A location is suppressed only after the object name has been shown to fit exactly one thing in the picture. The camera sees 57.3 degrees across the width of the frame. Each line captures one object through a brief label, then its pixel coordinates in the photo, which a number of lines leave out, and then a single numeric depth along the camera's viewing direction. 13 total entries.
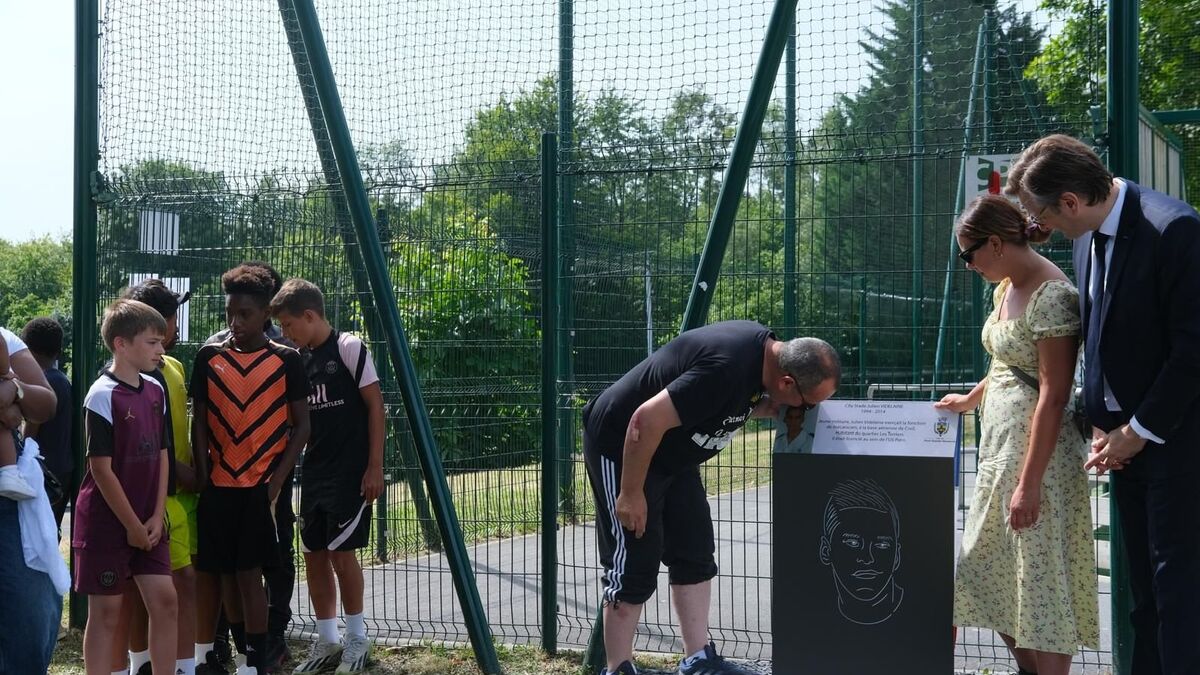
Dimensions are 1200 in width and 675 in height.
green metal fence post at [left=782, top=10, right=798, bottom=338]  5.25
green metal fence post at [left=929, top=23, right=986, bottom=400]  5.04
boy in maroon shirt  4.45
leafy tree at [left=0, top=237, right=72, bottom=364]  56.38
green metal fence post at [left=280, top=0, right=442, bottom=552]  6.19
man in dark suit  3.60
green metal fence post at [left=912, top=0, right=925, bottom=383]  5.20
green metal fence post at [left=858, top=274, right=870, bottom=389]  5.65
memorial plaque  4.34
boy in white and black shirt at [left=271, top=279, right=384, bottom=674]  5.34
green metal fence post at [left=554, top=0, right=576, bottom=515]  5.62
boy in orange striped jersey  5.08
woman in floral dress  4.00
